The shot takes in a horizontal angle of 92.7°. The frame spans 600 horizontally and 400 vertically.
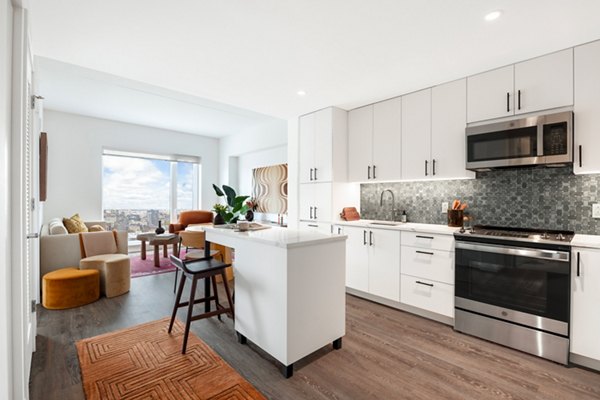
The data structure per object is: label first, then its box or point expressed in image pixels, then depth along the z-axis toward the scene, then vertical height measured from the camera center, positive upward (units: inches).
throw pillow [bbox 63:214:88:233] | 171.0 -17.0
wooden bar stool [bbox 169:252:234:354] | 90.4 -24.1
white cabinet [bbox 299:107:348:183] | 155.3 +29.5
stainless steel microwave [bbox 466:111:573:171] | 93.0 +20.1
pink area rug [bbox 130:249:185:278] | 183.9 -47.6
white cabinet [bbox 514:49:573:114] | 94.5 +40.2
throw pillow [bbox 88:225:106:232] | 187.5 -20.5
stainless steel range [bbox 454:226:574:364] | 86.4 -29.5
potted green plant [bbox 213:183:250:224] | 101.3 -1.0
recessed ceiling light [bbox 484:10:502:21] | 77.4 +50.6
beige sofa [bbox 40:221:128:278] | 138.9 -26.8
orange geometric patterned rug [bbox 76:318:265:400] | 71.9 -48.7
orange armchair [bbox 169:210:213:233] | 252.6 -19.2
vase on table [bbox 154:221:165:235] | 211.3 -24.4
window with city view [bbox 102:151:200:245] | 248.1 +7.6
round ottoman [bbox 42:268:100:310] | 124.3 -40.5
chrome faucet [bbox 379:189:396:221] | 149.9 -2.5
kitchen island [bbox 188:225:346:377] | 78.3 -27.4
